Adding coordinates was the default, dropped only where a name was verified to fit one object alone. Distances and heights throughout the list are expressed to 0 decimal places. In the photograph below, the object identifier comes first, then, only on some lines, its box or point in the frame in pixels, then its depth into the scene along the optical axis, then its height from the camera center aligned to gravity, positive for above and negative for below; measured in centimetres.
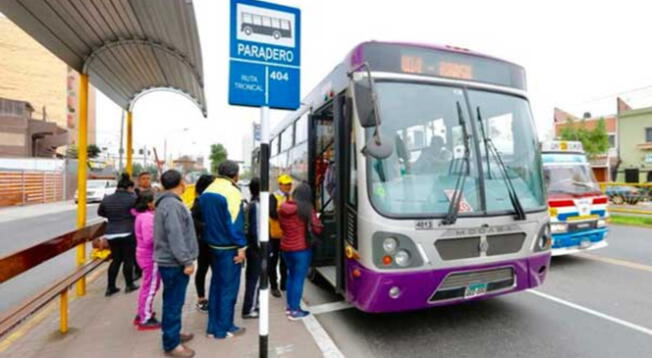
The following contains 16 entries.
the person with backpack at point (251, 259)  453 -99
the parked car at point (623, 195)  2141 -80
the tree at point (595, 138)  3325 +392
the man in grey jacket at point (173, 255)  355 -75
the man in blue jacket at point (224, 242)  388 -67
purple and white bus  366 +1
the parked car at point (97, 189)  2672 -79
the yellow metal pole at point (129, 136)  839 +98
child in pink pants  445 -114
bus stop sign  337 +118
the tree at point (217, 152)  6962 +528
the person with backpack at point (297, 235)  449 -69
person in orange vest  496 -82
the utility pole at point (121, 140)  1952 +231
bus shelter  455 +209
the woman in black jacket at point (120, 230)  558 -79
